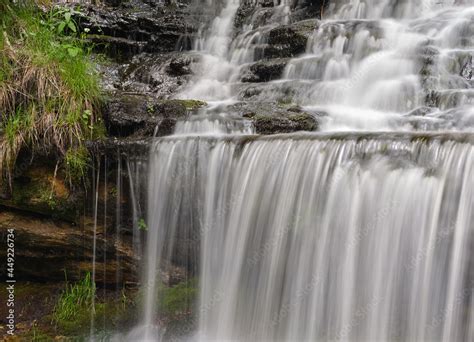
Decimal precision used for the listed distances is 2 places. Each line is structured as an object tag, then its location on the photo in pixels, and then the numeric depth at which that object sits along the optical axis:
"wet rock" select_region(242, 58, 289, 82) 7.50
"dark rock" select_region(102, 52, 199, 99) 8.05
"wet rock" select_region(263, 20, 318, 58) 7.93
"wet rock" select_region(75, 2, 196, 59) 9.05
